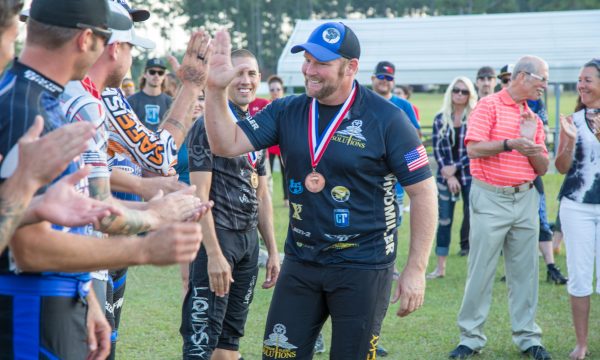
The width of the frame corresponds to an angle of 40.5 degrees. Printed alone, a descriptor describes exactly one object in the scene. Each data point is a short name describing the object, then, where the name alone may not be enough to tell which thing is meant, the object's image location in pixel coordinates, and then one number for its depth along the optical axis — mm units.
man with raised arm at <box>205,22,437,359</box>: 4656
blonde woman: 10266
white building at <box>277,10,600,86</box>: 24438
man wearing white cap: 3225
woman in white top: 6898
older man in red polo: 7074
